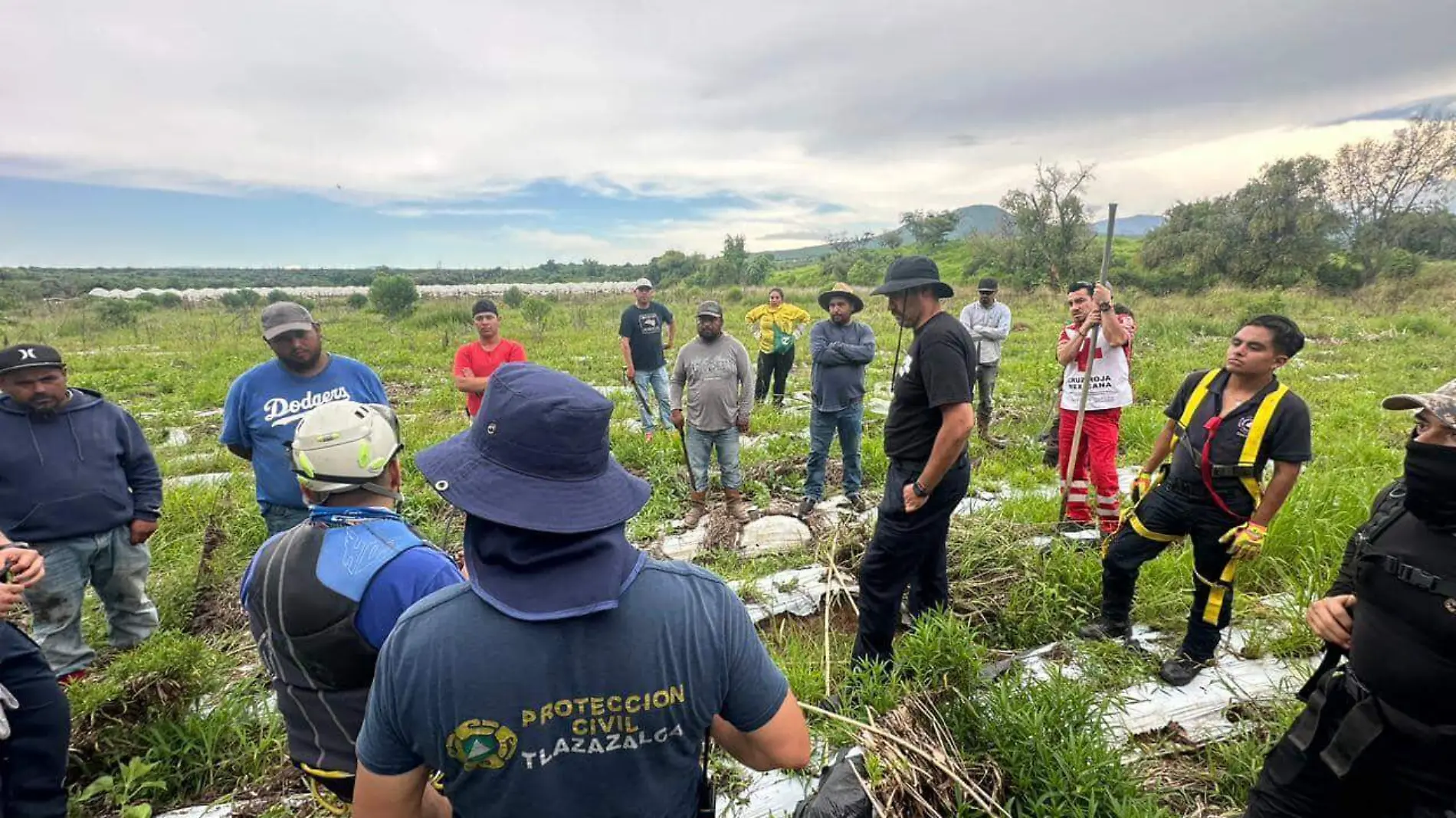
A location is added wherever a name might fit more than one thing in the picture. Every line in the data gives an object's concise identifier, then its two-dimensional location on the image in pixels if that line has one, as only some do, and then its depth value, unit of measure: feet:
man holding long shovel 13.97
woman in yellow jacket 24.73
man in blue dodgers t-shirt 10.21
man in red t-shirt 16.85
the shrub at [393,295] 69.18
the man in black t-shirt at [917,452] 8.77
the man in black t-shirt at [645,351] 23.11
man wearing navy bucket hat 3.15
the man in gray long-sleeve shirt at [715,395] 15.98
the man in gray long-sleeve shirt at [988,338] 22.57
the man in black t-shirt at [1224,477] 9.11
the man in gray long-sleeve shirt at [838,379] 16.58
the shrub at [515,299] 84.79
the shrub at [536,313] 58.70
